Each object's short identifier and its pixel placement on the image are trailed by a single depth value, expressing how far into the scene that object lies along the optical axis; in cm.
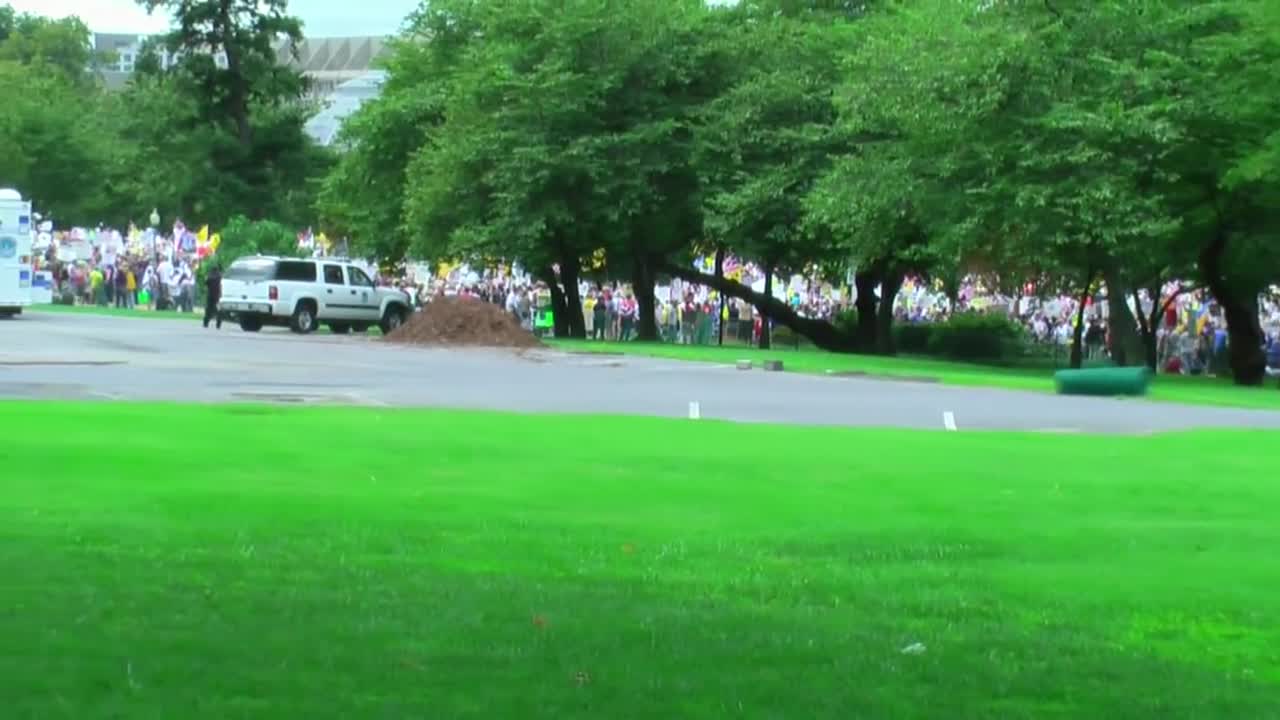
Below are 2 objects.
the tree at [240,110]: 8044
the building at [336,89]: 12825
